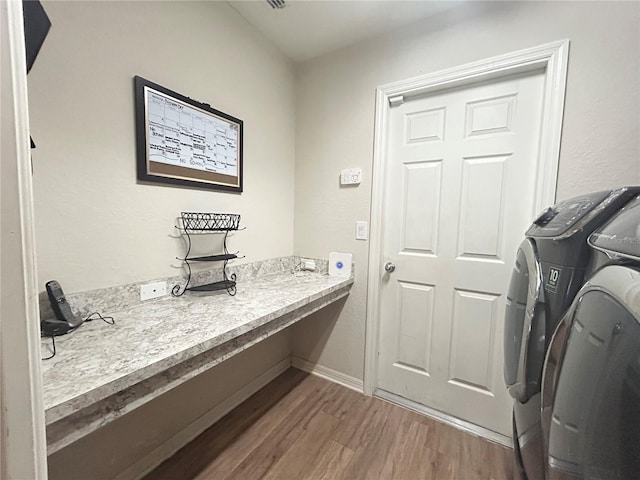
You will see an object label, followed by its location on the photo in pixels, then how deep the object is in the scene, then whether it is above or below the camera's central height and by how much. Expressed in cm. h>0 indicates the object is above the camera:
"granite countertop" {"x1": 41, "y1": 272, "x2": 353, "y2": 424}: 66 -42
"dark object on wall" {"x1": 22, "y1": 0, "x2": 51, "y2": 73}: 61 +45
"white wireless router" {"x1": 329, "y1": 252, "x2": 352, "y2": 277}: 194 -32
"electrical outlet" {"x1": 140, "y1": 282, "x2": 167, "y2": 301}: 125 -36
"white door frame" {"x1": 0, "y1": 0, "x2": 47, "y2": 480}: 37 -9
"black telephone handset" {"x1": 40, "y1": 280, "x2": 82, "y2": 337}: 91 -37
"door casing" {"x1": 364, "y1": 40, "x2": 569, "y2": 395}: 131 +61
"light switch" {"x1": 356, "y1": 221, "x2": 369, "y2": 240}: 188 -6
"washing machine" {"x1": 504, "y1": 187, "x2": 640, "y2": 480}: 67 -18
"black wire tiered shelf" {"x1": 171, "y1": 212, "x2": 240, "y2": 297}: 142 -8
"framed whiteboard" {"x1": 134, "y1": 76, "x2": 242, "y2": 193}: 123 +40
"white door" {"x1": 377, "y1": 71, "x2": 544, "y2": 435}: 148 -6
